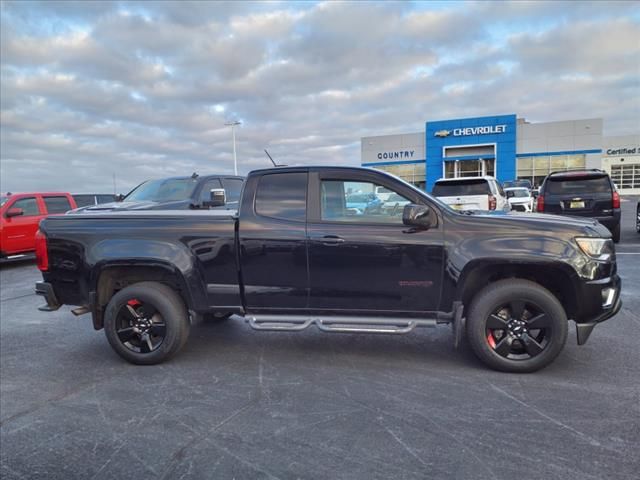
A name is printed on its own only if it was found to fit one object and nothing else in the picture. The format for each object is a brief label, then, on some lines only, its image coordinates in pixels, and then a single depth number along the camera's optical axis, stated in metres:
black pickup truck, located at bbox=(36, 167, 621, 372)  3.90
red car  10.93
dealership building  39.00
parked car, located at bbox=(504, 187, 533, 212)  15.93
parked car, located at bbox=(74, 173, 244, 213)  8.71
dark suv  10.58
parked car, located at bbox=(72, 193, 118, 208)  14.46
